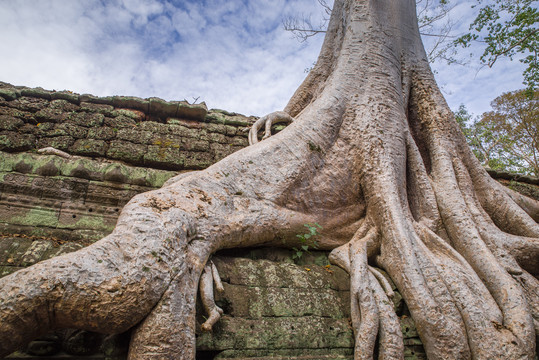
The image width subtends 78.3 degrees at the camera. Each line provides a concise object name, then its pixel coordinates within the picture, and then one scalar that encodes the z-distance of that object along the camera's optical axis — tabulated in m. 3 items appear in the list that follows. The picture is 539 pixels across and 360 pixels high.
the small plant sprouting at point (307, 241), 2.45
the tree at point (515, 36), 4.38
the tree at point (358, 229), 1.41
